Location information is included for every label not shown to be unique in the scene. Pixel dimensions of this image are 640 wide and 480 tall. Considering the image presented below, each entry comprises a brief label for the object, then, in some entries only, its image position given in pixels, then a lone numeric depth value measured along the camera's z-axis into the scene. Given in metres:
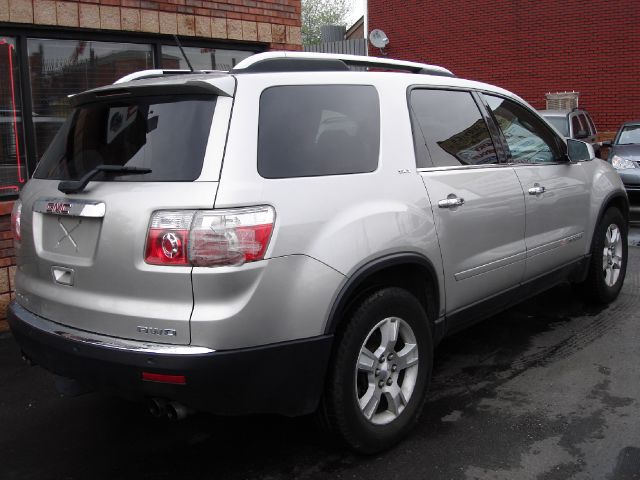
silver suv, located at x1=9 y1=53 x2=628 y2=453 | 2.62
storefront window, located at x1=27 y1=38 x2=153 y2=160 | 5.74
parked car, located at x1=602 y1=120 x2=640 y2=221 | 10.87
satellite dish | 18.09
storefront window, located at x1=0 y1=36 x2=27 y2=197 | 5.52
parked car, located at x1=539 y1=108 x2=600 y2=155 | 11.68
